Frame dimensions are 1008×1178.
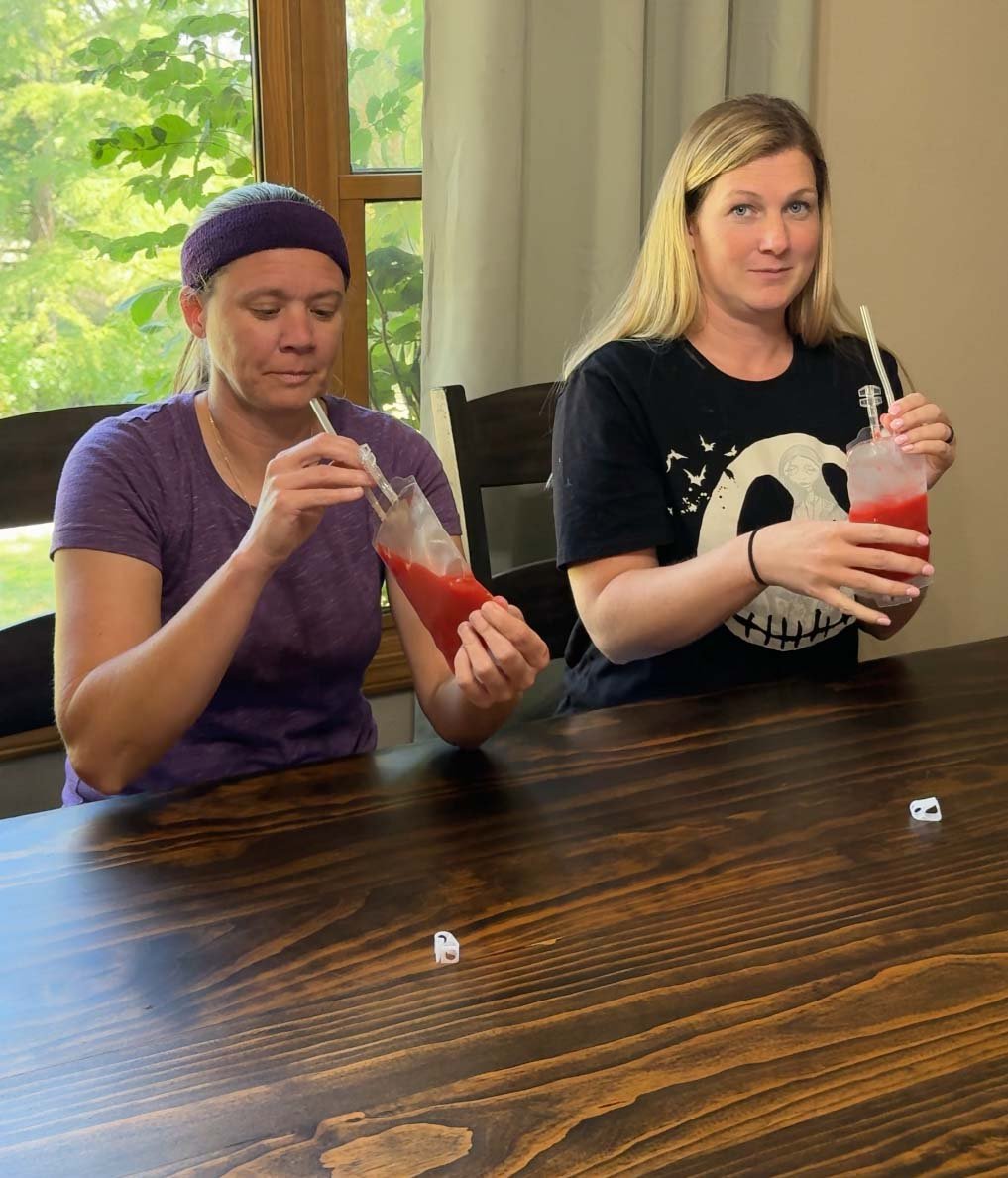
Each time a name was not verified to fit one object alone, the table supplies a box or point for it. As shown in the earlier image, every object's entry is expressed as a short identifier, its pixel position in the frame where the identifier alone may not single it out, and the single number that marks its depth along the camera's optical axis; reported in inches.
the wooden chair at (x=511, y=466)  72.2
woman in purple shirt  47.9
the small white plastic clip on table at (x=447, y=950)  34.8
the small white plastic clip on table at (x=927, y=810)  42.9
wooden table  28.2
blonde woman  62.1
